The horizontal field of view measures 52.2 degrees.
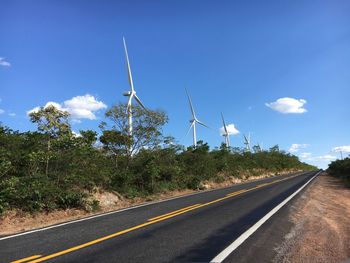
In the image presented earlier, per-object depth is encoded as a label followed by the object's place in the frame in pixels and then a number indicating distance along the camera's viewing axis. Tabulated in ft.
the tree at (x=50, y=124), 46.98
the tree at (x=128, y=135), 70.90
